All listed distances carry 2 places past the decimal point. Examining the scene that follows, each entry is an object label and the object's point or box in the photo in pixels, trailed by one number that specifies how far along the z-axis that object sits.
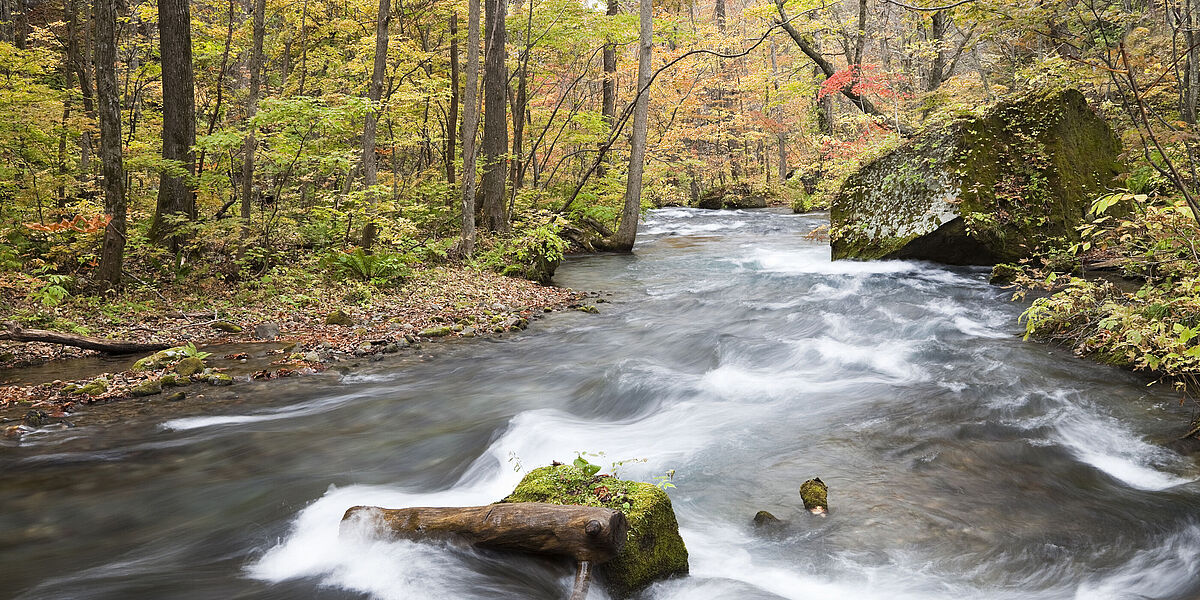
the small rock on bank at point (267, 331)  9.09
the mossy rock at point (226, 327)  9.20
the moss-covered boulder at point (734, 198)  32.59
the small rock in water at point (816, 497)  4.59
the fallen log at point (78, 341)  7.10
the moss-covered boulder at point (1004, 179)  11.09
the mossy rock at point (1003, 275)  10.89
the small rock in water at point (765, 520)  4.50
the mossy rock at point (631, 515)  3.47
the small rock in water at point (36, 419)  5.92
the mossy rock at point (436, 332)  9.64
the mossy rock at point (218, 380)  7.26
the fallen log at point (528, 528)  3.22
